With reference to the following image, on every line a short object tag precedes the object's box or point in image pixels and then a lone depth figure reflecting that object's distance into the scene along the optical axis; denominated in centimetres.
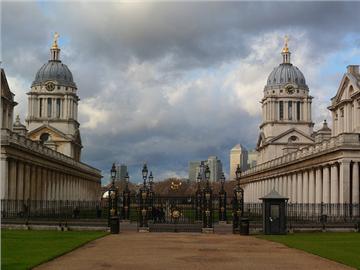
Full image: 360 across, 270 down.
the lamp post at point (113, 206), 4525
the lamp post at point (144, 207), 5061
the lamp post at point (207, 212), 4906
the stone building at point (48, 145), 7038
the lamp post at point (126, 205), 5736
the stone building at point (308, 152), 6650
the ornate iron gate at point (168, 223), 5028
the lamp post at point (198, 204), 6481
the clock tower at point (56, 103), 13275
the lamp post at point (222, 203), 5575
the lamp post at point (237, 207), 4878
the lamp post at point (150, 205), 5775
